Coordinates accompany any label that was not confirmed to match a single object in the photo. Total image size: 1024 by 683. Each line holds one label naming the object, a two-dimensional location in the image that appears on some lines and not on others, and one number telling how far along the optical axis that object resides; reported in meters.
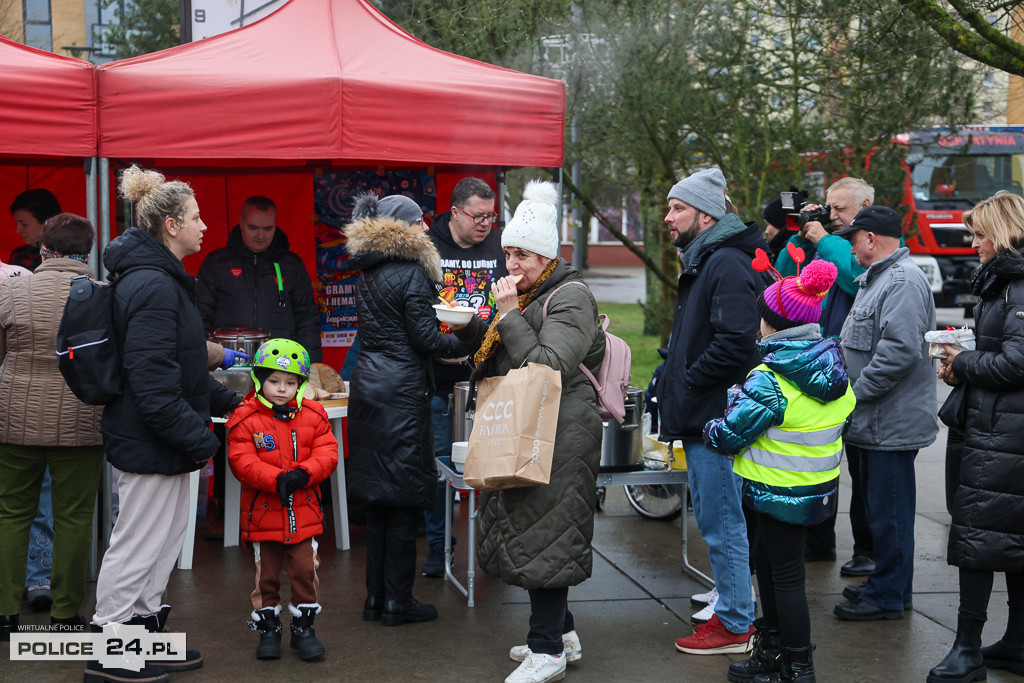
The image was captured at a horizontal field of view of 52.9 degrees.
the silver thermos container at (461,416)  5.04
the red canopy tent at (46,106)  5.09
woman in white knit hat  3.78
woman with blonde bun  3.81
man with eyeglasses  5.49
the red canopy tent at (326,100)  5.36
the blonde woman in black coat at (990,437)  3.96
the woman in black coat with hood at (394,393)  4.60
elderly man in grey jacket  4.76
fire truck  18.20
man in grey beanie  4.29
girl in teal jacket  3.74
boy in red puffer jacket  4.20
